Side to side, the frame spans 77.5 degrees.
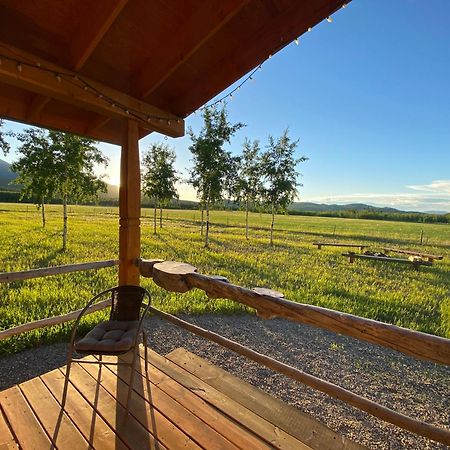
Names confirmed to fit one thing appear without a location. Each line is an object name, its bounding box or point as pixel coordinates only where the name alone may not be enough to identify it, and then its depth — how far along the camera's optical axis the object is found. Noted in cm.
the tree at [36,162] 884
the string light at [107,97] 182
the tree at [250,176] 1491
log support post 274
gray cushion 190
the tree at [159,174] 1505
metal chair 190
